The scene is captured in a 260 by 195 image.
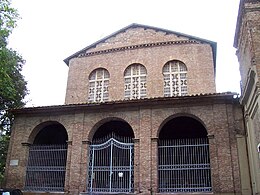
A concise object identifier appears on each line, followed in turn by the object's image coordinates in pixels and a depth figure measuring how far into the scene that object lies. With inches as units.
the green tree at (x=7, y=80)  500.1
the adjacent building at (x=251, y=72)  377.1
